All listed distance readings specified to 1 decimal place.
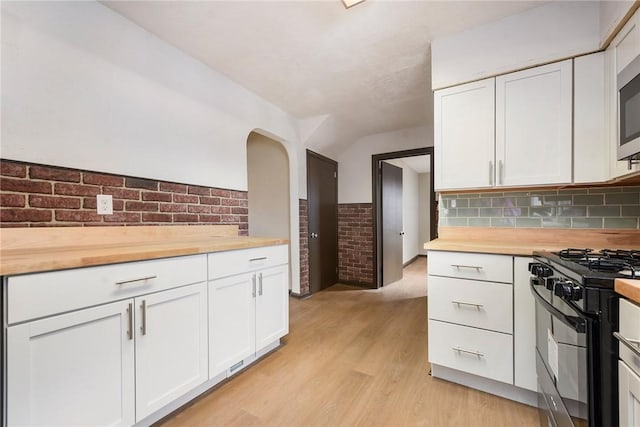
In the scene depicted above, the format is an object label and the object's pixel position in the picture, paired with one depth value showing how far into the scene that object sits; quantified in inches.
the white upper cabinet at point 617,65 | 49.4
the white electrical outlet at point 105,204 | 62.6
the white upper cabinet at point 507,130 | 64.8
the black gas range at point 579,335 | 31.4
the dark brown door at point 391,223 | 163.6
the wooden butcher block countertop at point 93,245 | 38.2
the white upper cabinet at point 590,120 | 60.7
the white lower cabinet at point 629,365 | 26.7
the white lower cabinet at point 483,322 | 58.7
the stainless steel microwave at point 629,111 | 45.4
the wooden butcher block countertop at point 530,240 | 62.3
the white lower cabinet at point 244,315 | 62.9
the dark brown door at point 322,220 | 147.9
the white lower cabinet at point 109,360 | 36.4
